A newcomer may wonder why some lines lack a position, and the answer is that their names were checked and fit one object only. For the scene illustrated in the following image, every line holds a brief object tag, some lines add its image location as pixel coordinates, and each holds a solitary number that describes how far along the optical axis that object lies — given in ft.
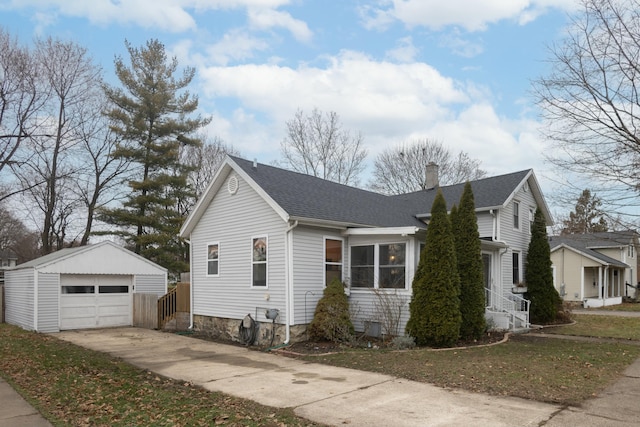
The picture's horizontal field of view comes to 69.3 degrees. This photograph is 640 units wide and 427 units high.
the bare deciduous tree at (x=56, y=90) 54.49
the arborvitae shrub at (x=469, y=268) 40.68
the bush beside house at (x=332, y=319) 39.83
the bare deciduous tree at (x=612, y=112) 28.71
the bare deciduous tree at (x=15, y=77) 48.62
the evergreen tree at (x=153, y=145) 90.33
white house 41.22
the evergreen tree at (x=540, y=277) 57.52
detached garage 53.93
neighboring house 92.12
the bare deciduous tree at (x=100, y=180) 92.96
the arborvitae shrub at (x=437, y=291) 37.19
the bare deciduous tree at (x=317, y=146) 113.19
